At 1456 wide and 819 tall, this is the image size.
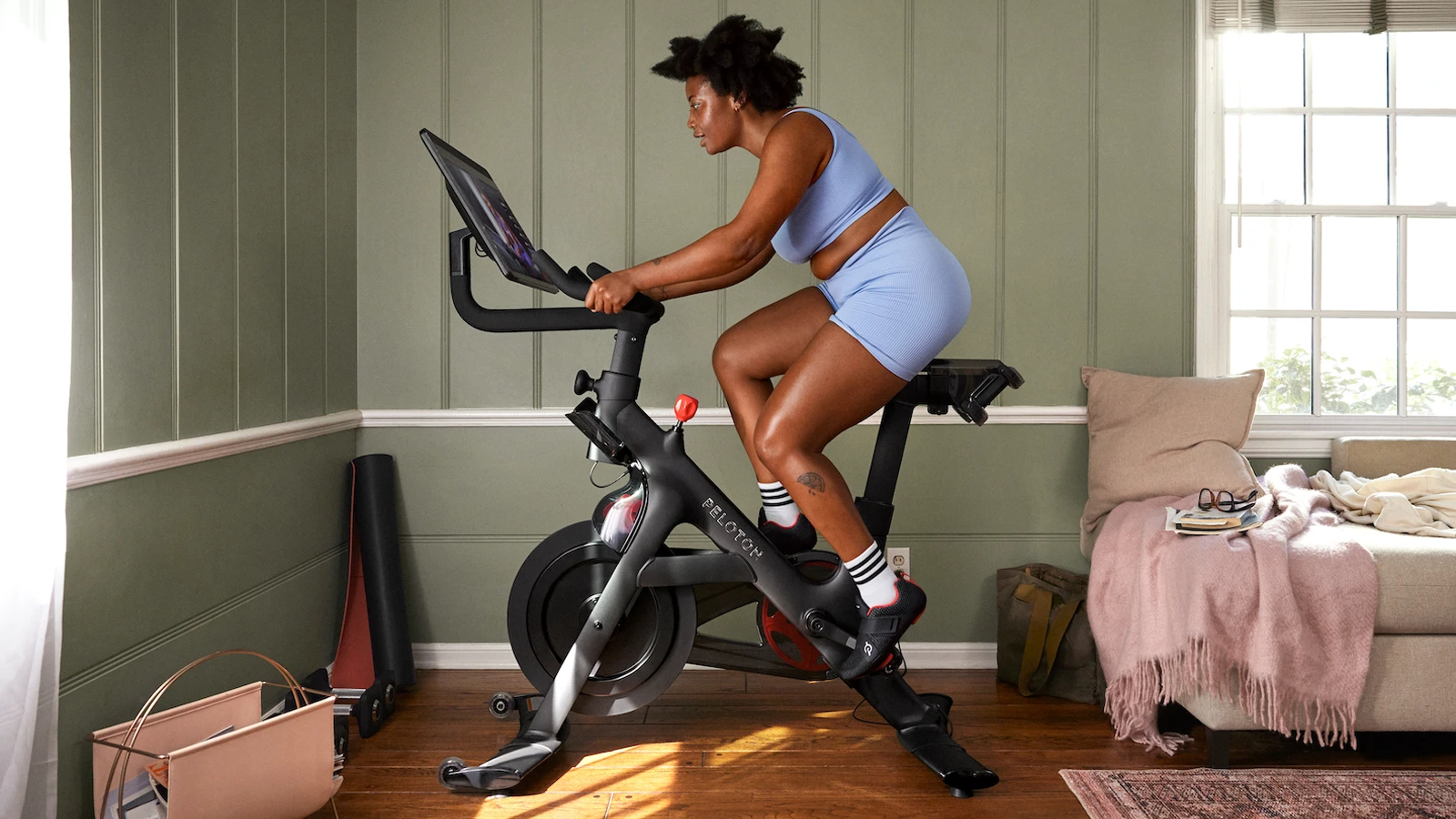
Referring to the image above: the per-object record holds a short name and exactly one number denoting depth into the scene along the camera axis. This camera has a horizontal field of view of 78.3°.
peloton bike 1.93
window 2.94
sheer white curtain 1.30
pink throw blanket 1.97
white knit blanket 2.24
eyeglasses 2.25
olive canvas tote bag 2.44
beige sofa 1.99
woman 1.87
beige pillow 2.50
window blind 2.85
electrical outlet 2.81
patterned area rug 1.79
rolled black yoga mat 2.59
